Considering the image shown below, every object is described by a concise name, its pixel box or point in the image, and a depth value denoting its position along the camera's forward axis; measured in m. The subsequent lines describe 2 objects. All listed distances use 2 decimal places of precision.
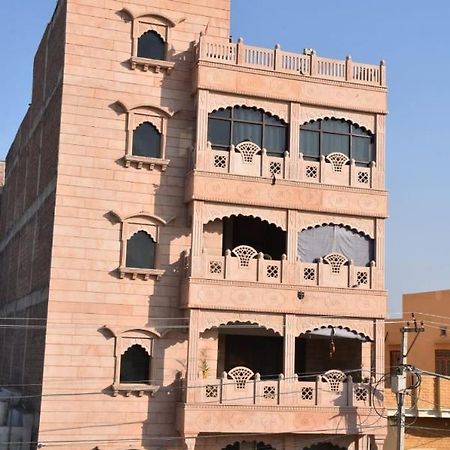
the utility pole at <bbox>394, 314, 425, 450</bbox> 23.36
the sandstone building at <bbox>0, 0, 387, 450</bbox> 24.39
